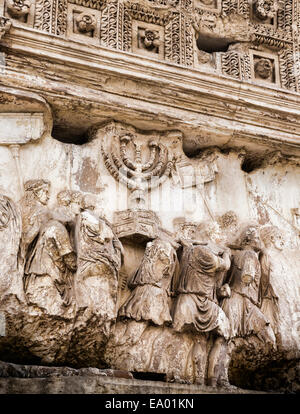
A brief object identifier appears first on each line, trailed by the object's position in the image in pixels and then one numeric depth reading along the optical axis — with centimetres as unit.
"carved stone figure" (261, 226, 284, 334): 714
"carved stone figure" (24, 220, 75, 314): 615
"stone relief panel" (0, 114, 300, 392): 623
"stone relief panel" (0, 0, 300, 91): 730
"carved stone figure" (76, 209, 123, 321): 628
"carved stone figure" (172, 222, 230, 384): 650
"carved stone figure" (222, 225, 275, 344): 683
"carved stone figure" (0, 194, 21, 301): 607
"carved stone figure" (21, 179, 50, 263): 639
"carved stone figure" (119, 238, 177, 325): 644
